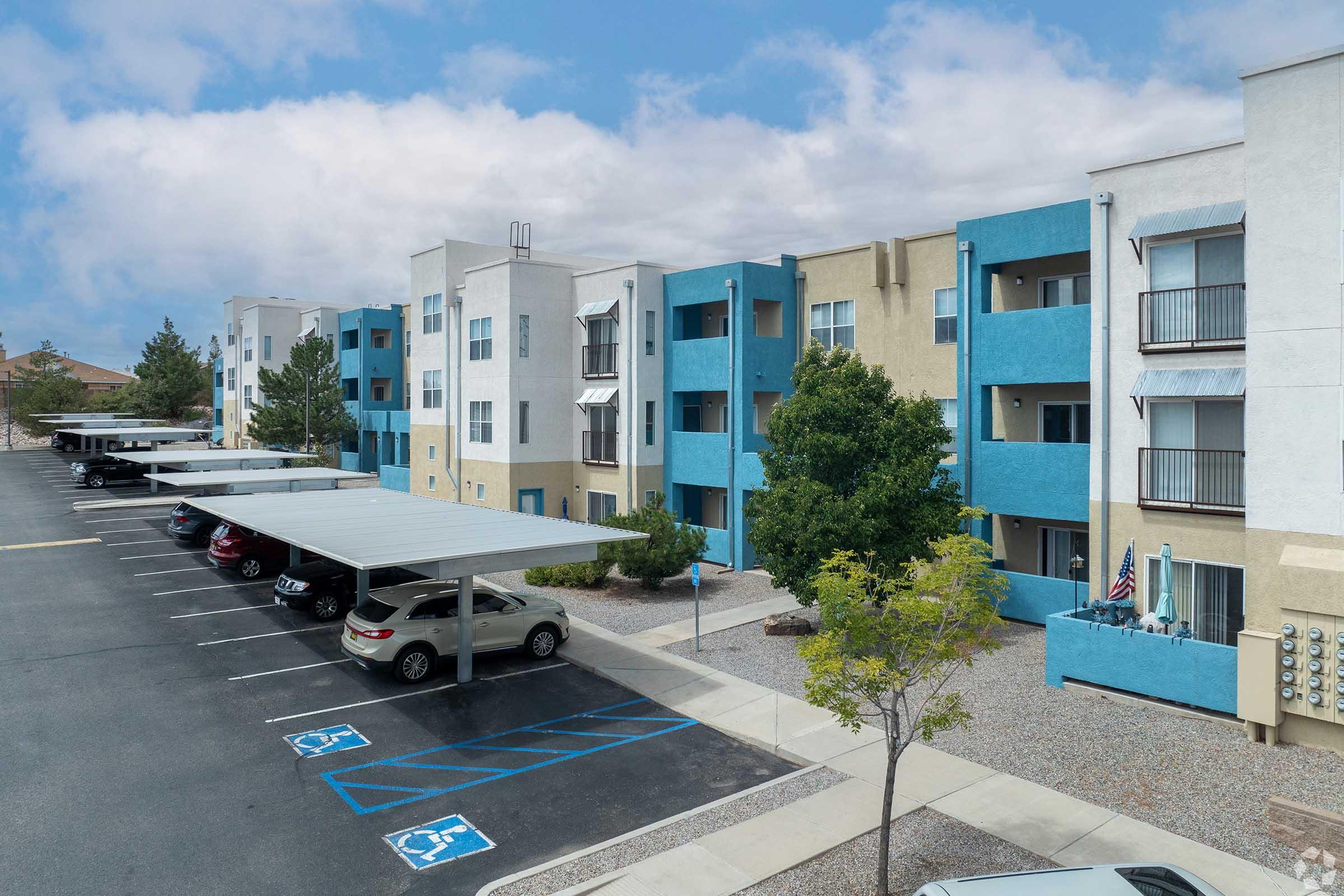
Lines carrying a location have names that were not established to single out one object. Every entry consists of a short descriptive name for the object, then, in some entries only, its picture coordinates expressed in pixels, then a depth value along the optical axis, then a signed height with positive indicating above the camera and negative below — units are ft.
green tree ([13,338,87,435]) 282.77 +10.63
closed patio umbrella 51.65 -9.73
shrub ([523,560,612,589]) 85.46 -14.07
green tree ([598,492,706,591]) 82.74 -11.18
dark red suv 86.48 -11.94
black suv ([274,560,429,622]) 71.05 -12.66
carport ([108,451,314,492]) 127.03 -4.52
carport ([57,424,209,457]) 162.20 -1.12
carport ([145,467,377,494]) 106.83 -6.31
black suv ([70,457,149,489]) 168.25 -8.23
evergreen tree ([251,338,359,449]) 170.09 +5.27
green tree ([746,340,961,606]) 63.72 -3.79
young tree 31.94 -7.80
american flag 55.01 -9.65
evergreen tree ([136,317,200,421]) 278.87 +16.52
